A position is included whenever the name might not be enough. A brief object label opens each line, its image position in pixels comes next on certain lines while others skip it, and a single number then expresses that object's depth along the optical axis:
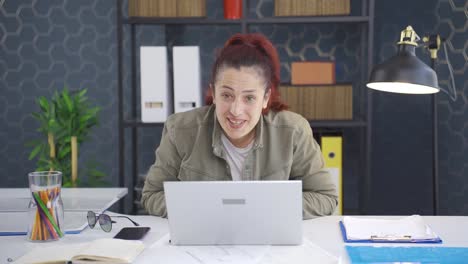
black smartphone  1.64
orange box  2.95
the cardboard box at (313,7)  2.90
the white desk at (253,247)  1.45
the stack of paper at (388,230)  1.58
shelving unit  2.89
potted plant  3.01
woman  1.98
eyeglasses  1.69
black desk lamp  1.81
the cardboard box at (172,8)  2.91
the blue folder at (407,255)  1.38
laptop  1.49
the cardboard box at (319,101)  2.93
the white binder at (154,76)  2.88
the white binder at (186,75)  2.88
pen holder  1.62
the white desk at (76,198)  1.94
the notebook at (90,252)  1.40
